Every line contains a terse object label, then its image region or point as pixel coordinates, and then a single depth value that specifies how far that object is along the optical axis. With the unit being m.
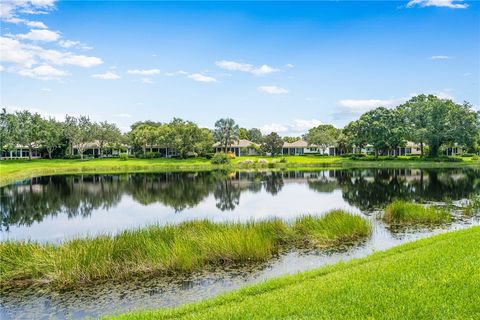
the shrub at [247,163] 77.31
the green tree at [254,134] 149.88
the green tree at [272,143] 98.94
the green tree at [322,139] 101.06
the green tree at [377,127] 81.44
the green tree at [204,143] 88.12
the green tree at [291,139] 136.09
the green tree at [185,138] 87.62
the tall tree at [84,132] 93.94
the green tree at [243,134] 134.70
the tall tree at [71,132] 92.44
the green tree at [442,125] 72.69
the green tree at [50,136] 88.62
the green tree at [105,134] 98.31
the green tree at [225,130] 96.99
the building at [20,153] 94.88
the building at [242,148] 101.77
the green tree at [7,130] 82.69
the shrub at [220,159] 81.06
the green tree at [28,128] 87.50
